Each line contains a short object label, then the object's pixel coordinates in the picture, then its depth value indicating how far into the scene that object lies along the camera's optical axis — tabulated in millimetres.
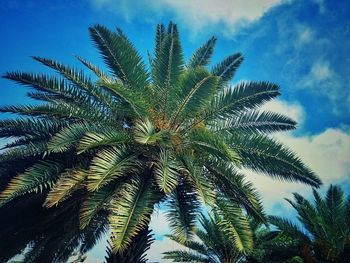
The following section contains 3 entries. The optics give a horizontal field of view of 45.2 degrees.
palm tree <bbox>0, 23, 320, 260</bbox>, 9750
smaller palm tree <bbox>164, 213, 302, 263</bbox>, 19166
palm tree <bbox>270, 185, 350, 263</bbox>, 16391
